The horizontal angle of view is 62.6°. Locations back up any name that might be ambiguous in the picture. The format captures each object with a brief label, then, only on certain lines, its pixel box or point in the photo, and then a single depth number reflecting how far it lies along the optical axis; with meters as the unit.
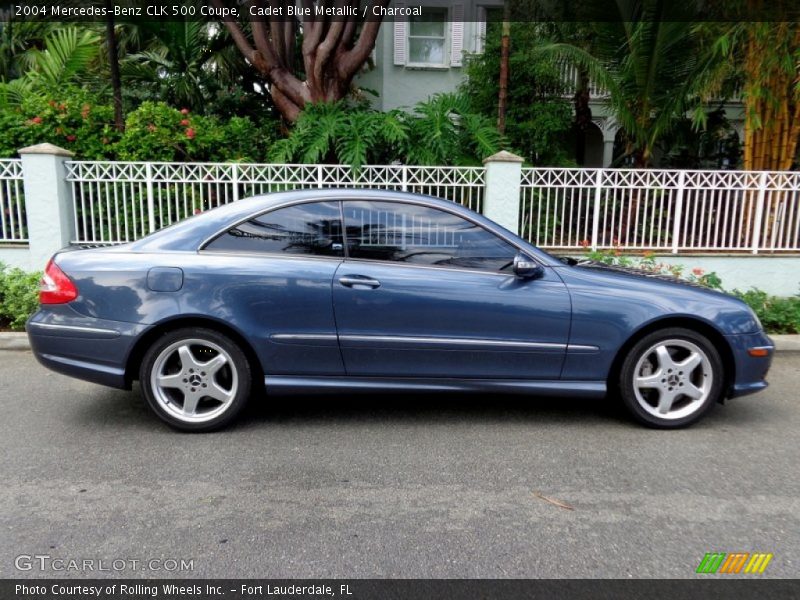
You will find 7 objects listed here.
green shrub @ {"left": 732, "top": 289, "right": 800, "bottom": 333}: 7.27
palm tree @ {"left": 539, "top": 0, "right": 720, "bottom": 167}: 9.08
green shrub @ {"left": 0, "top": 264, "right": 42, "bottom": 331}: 6.87
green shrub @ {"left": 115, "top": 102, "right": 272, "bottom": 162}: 8.92
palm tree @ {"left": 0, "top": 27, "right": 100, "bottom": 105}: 10.84
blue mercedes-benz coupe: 4.16
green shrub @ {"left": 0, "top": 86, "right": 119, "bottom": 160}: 8.87
